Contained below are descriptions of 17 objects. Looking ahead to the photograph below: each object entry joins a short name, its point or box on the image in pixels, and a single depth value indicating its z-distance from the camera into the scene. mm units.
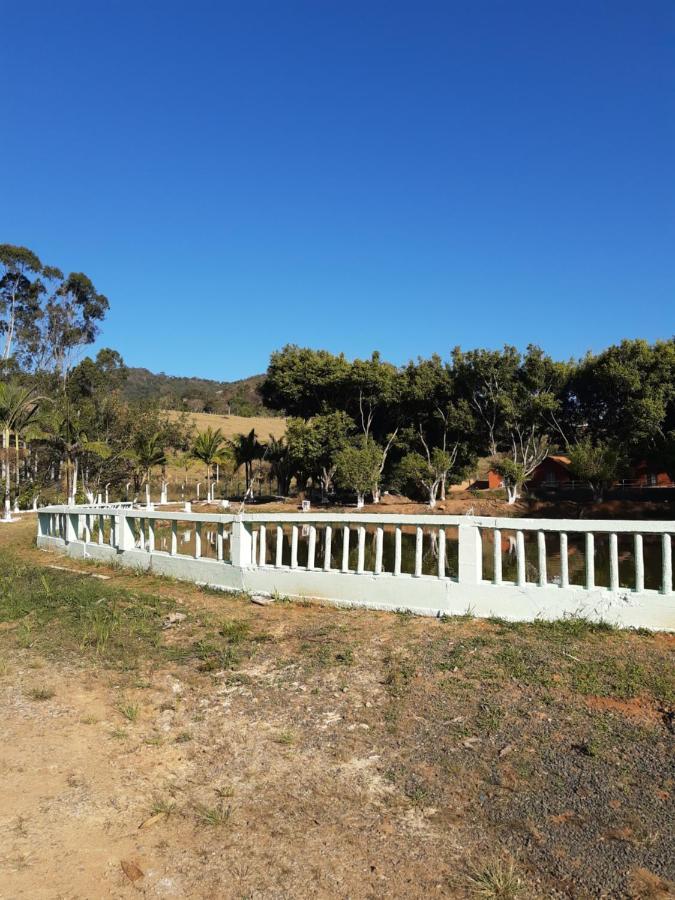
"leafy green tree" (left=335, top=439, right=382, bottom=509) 31516
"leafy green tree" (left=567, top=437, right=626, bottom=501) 29250
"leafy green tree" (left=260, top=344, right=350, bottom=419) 35469
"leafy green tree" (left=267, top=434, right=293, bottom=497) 37844
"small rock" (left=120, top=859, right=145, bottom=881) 2326
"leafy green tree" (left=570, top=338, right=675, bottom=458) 29141
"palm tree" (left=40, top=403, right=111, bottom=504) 25062
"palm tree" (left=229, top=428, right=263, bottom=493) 36969
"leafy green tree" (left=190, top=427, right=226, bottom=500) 36000
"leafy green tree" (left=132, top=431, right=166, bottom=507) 30594
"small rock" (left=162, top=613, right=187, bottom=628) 5925
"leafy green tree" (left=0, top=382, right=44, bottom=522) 23188
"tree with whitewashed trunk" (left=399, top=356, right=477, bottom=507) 33250
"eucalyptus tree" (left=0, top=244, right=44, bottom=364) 40125
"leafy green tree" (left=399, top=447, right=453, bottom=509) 32594
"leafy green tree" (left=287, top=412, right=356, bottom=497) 32969
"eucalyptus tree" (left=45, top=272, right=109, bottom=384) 42750
